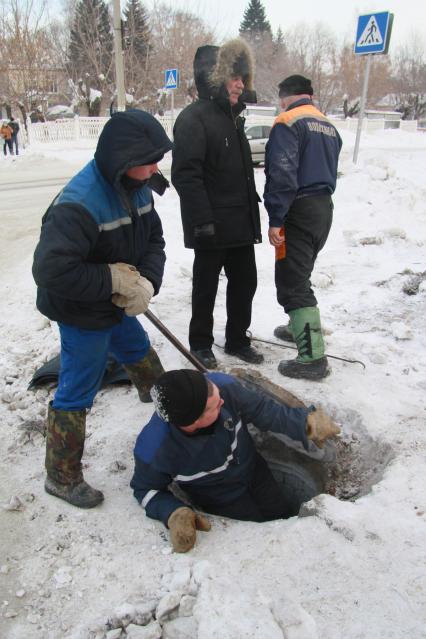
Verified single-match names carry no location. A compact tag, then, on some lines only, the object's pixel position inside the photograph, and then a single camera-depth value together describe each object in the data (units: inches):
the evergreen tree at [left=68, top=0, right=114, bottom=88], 1152.8
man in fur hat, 123.3
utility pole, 431.2
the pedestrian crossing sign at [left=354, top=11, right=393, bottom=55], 323.9
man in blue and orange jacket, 127.0
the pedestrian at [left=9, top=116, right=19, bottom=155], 767.2
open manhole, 110.7
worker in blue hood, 82.4
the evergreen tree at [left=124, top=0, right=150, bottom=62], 1167.6
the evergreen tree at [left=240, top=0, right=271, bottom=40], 2598.4
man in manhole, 85.6
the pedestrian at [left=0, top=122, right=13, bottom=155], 750.5
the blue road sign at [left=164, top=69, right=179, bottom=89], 559.8
